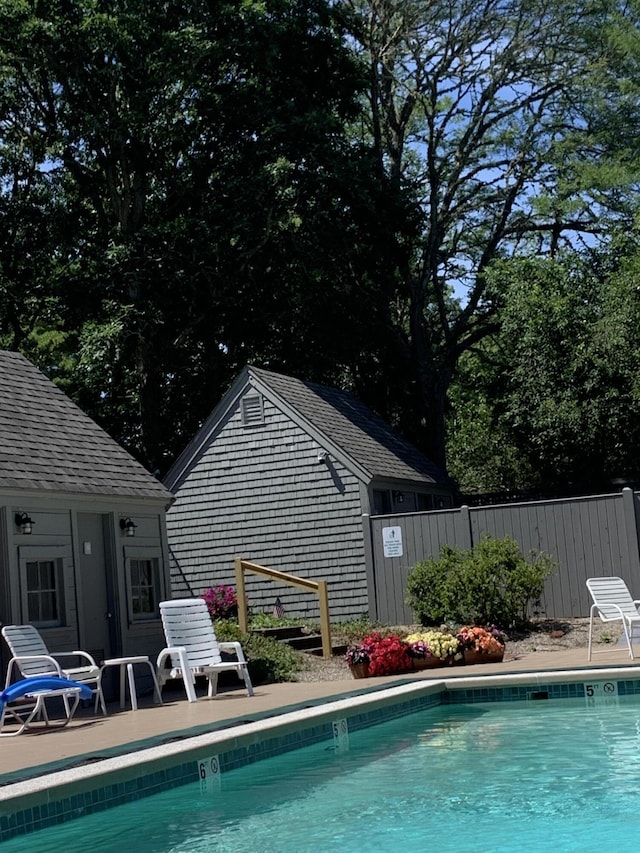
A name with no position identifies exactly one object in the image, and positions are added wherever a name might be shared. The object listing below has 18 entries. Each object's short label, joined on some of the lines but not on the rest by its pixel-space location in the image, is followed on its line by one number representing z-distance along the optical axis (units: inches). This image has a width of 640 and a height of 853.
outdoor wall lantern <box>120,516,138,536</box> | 584.4
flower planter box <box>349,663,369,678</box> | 552.7
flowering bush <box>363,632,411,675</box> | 550.3
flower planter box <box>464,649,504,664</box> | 568.1
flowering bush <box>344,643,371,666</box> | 550.9
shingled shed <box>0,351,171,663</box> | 503.8
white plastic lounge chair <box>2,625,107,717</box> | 451.5
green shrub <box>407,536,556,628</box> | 670.5
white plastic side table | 464.1
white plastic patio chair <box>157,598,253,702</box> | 483.2
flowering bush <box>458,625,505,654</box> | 566.9
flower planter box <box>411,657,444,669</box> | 562.9
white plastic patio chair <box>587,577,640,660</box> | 506.3
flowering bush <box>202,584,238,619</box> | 781.9
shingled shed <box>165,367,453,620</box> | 837.8
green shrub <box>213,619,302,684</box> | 581.9
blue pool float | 394.3
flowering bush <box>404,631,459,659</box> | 564.1
